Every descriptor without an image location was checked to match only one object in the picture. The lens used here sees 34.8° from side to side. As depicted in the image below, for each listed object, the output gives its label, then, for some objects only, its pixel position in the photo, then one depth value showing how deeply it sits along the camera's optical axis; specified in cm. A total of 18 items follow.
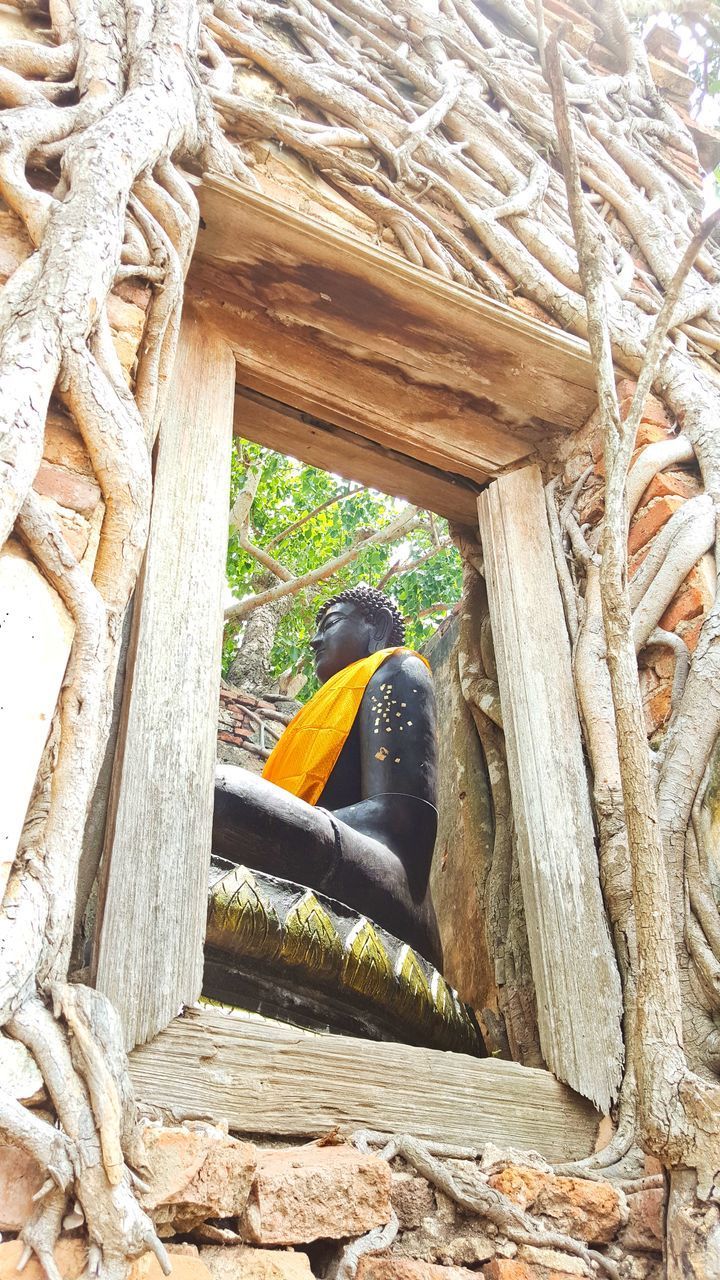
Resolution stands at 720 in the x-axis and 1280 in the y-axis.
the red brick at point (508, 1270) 172
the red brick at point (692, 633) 270
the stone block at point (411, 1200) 177
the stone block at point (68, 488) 174
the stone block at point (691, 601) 275
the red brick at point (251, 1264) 148
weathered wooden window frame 206
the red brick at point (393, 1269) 159
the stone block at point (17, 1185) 123
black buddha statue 267
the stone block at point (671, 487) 297
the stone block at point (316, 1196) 156
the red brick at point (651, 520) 293
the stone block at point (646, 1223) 189
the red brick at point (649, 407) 313
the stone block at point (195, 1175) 144
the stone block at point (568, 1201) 188
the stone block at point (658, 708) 267
